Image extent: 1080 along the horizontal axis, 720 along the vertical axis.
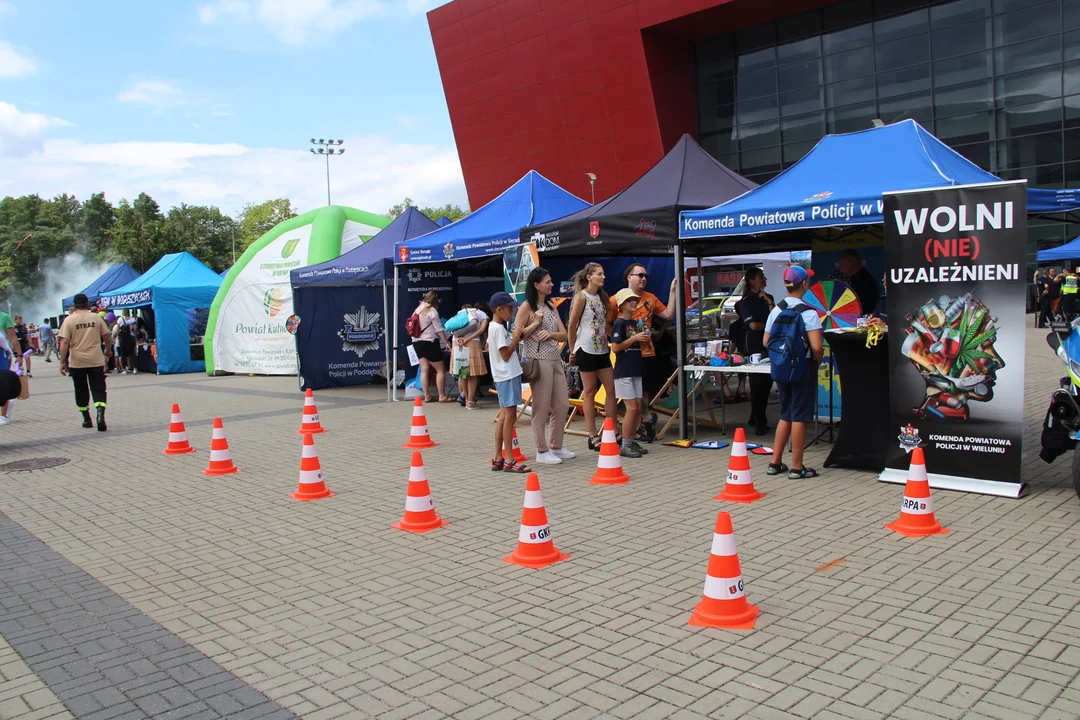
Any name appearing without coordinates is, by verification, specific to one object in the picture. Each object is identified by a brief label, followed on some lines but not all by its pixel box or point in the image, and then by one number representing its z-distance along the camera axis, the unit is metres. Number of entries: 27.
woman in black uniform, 9.69
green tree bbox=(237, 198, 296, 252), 78.56
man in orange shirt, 8.84
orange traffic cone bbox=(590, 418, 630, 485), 7.41
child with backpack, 7.01
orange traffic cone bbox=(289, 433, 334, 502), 7.30
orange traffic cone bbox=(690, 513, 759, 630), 4.11
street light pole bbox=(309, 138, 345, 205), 69.31
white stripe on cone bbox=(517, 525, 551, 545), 5.21
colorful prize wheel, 8.39
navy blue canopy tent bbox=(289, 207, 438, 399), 15.99
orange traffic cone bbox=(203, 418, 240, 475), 8.57
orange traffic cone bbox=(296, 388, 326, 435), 10.24
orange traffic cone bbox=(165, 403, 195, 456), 9.92
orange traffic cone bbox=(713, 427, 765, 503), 6.56
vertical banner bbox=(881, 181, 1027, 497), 6.27
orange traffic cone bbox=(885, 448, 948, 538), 5.54
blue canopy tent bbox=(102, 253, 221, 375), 23.72
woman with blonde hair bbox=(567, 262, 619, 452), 8.37
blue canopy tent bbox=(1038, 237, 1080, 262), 21.65
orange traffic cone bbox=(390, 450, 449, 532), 6.10
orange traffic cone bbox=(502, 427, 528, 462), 8.33
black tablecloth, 7.30
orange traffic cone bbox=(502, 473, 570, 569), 5.20
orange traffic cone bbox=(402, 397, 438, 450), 9.66
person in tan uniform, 11.43
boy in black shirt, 8.42
